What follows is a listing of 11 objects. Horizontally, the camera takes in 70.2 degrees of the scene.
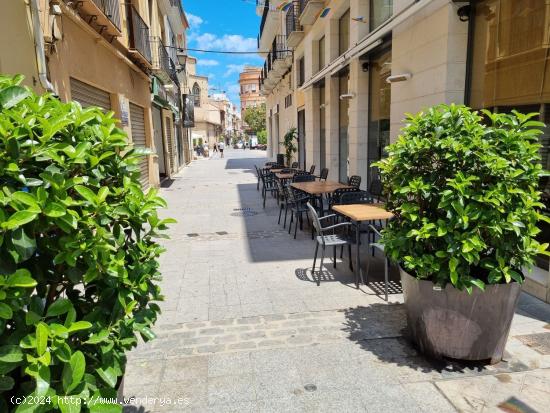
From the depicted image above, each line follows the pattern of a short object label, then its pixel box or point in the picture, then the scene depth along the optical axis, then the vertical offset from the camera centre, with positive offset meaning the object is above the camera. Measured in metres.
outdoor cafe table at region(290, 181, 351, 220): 7.01 -0.92
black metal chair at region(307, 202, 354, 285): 4.79 -1.26
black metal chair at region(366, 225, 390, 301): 4.25 -1.53
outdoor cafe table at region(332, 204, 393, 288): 4.57 -0.91
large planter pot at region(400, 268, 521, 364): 2.86 -1.35
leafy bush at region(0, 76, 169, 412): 1.51 -0.46
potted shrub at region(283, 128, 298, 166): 17.59 -0.16
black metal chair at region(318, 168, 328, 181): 10.53 -0.94
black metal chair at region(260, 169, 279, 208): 10.86 -1.18
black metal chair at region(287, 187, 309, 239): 7.29 -1.20
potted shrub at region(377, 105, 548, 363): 2.77 -0.66
